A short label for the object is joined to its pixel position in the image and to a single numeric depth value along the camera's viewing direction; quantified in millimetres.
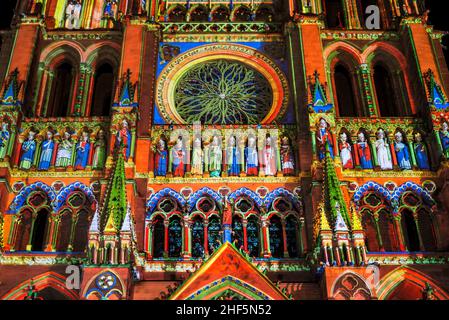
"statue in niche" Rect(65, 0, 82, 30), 32644
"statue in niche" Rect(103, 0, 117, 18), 33456
